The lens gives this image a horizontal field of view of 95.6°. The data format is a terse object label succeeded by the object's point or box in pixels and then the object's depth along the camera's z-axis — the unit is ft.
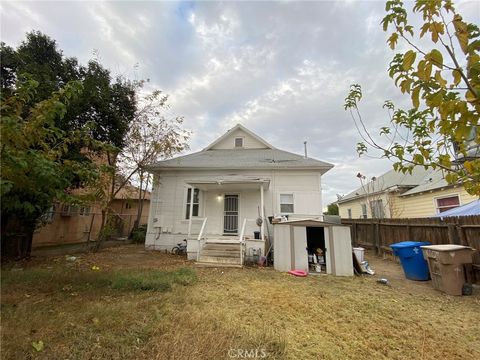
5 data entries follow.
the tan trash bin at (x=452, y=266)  17.97
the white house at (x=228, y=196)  35.14
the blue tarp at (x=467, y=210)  24.50
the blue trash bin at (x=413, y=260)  22.25
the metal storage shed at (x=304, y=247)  24.47
